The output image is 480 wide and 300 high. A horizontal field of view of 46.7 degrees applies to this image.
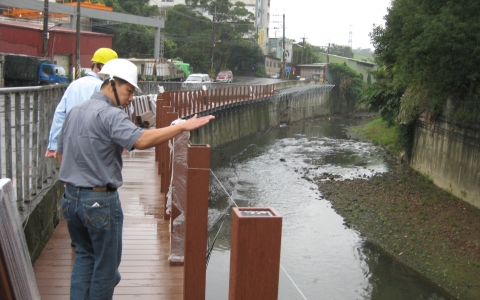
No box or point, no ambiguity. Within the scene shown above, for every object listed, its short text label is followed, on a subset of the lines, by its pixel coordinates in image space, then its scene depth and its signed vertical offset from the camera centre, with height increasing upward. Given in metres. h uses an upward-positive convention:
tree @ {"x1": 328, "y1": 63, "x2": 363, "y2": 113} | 56.75 -0.41
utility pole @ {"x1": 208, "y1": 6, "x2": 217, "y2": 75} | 50.01 +2.70
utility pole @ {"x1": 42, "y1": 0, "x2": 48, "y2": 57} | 24.92 +1.67
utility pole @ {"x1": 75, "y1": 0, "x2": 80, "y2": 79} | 25.53 +1.57
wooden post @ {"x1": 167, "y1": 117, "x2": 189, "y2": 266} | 4.59 -1.10
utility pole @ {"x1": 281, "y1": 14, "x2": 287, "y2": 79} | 64.44 +1.11
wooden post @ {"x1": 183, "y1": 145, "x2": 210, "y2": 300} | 3.37 -0.92
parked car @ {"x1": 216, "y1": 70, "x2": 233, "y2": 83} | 49.83 -0.07
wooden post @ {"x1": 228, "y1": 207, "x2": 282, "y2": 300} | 2.18 -0.70
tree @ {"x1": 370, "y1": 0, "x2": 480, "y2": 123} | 11.67 +0.87
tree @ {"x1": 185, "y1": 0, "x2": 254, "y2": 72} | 53.31 +4.95
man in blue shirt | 4.46 -0.21
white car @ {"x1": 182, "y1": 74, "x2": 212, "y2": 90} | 34.83 -0.49
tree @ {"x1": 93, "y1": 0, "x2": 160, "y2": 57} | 45.78 +3.02
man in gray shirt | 3.02 -0.57
